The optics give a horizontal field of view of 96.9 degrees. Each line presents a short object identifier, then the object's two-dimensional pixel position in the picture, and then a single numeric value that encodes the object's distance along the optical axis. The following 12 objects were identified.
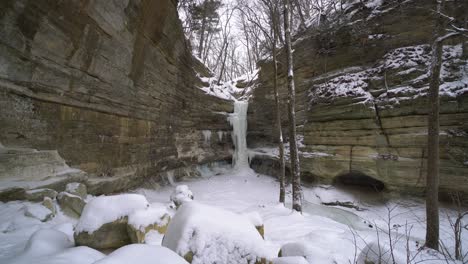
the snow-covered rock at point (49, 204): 3.85
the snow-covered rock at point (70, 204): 4.19
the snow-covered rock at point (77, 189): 4.95
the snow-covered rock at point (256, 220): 3.28
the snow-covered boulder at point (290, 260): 2.36
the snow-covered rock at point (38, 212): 3.48
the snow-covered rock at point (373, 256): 2.55
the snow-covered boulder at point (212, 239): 2.23
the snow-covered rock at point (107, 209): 2.73
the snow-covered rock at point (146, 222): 2.73
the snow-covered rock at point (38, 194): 4.08
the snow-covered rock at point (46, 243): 2.31
